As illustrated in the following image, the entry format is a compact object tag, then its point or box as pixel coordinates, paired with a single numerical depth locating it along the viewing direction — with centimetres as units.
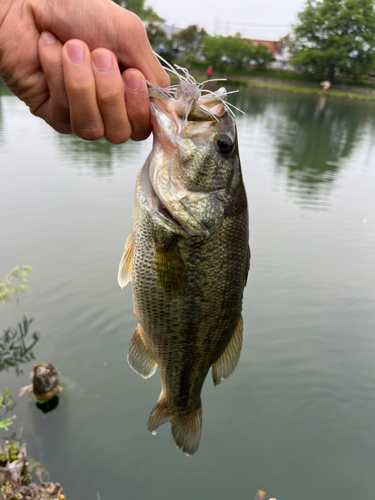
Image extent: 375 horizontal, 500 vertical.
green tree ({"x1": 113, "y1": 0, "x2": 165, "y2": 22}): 5296
